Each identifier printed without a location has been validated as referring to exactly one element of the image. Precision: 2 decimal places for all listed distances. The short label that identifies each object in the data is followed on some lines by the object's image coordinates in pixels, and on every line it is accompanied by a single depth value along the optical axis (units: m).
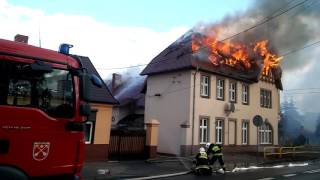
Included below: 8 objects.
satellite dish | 19.12
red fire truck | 3.83
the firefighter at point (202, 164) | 10.94
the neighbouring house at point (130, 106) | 22.19
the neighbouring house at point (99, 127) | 12.98
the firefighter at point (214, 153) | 11.71
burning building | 17.46
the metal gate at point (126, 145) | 13.93
